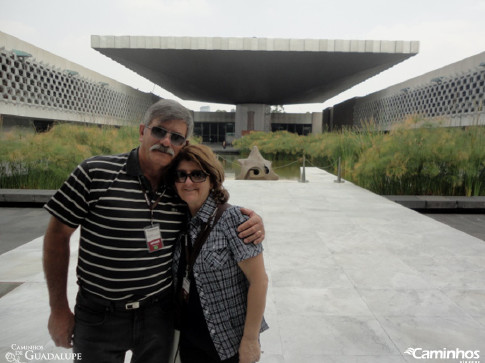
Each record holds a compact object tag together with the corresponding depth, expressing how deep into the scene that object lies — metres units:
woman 1.30
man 1.32
